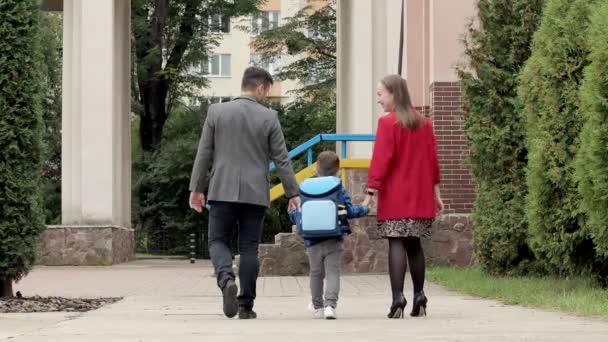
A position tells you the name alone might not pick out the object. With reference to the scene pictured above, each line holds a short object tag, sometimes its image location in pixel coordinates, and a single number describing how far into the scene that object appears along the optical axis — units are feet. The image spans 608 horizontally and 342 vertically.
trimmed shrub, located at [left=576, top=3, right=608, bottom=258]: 33.83
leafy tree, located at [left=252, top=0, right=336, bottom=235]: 127.13
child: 31.19
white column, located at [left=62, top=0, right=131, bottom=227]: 75.72
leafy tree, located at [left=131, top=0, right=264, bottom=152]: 122.83
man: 30.25
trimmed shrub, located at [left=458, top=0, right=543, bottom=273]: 46.83
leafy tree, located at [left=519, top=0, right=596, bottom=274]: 37.40
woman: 30.32
